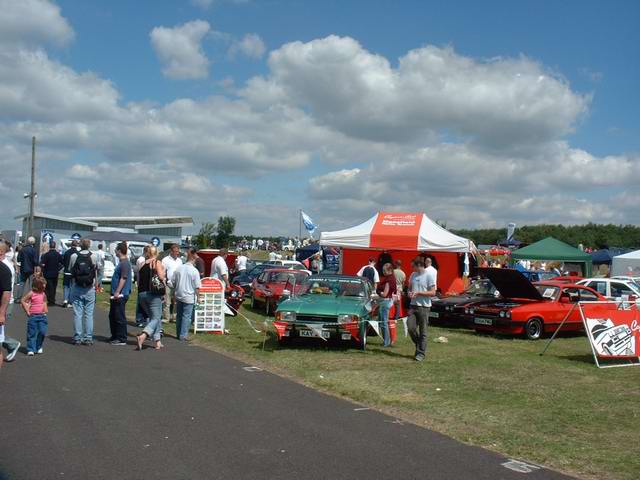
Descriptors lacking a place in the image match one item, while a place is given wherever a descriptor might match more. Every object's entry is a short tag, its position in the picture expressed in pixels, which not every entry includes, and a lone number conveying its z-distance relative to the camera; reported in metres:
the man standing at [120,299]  11.40
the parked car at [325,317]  11.33
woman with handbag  11.13
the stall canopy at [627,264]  29.67
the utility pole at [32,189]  36.12
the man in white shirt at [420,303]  10.97
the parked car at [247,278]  22.36
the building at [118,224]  64.38
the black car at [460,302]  16.30
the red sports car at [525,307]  14.79
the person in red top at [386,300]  12.38
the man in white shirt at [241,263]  26.94
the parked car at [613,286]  19.72
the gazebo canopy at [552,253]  27.19
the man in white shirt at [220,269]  15.71
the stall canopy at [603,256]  39.22
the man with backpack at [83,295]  10.87
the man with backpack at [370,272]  18.08
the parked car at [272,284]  17.85
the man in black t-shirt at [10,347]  9.29
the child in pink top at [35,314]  9.90
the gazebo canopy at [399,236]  20.19
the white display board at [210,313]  13.75
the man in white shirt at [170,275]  13.82
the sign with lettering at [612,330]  11.30
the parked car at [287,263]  24.70
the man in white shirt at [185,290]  12.21
